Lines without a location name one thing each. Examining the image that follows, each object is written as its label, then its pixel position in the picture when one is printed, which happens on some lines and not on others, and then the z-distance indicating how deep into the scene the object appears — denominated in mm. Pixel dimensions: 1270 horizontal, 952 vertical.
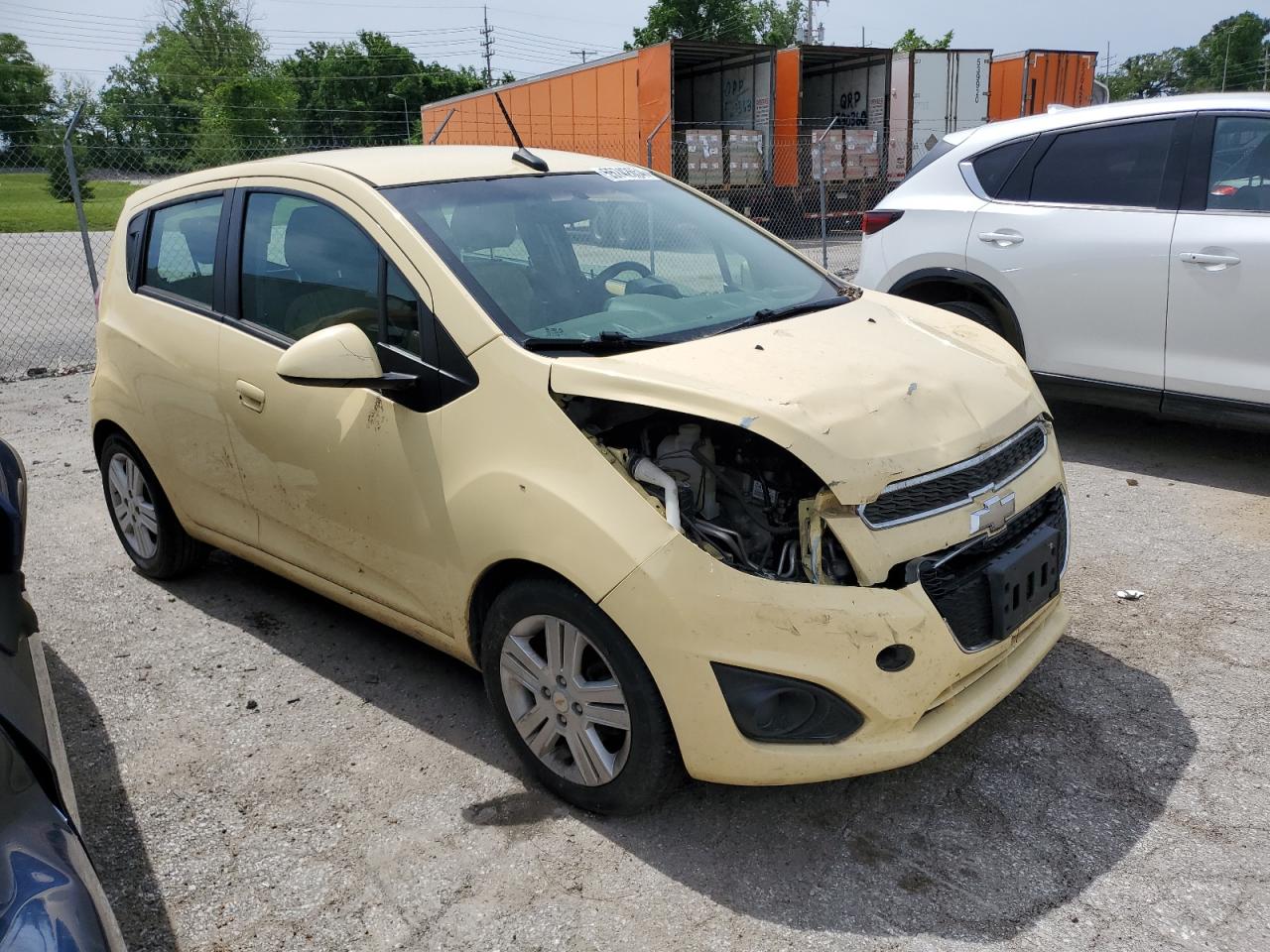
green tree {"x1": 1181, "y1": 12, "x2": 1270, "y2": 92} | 91688
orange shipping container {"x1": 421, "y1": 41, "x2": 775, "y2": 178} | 18578
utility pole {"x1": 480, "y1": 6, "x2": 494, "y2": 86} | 75375
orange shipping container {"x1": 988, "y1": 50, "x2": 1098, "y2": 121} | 21688
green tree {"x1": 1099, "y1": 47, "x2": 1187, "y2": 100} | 96938
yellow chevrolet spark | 2535
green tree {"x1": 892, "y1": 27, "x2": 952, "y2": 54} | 60462
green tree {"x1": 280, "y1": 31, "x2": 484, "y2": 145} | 71062
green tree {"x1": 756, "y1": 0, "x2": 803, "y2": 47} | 75188
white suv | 5020
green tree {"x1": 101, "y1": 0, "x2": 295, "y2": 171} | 16438
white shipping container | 20812
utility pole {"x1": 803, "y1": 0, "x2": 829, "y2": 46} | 59531
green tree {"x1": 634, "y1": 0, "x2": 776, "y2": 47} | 61156
